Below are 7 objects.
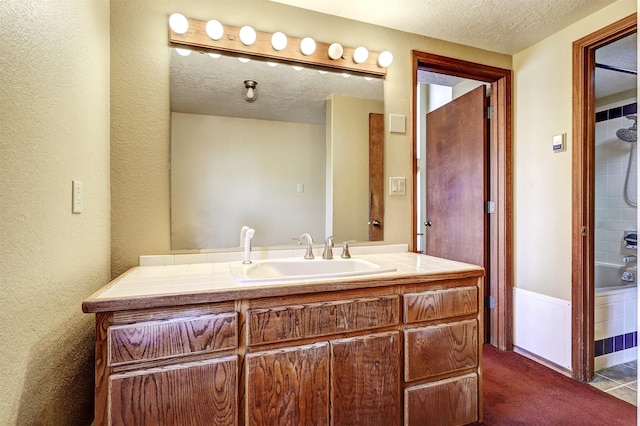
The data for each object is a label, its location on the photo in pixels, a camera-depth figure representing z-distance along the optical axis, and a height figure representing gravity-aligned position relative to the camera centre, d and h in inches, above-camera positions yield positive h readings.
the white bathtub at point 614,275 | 103.7 -22.3
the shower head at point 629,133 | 113.0 +27.9
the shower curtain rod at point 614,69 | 98.6 +45.6
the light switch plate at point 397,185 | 79.6 +6.4
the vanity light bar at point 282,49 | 63.4 +35.2
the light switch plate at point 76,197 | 45.2 +2.1
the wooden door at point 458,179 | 98.7 +10.6
